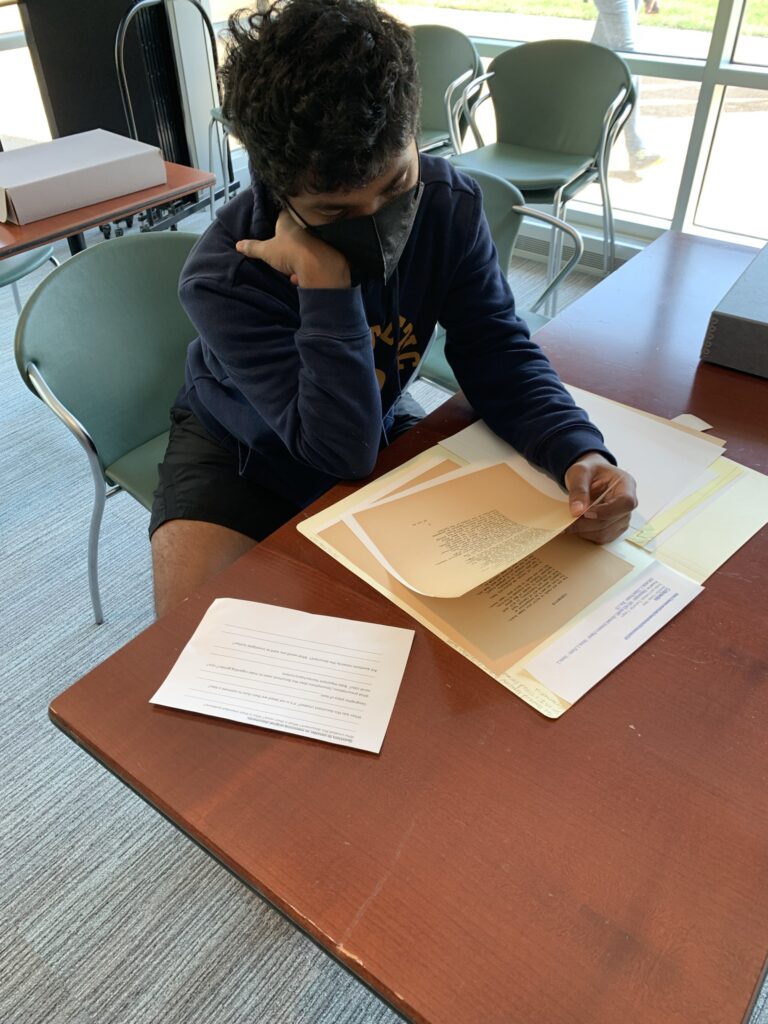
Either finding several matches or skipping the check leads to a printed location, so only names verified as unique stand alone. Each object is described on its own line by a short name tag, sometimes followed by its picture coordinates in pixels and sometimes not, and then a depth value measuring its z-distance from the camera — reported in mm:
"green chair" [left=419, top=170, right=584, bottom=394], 1725
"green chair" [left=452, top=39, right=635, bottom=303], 2602
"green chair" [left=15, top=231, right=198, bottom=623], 1292
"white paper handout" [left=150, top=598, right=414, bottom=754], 701
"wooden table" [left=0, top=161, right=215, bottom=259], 1830
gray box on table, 1147
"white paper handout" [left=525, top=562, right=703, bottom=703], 739
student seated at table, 787
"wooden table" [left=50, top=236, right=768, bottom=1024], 540
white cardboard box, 1880
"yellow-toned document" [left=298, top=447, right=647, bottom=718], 756
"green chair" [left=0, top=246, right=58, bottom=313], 2098
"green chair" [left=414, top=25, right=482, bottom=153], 2984
